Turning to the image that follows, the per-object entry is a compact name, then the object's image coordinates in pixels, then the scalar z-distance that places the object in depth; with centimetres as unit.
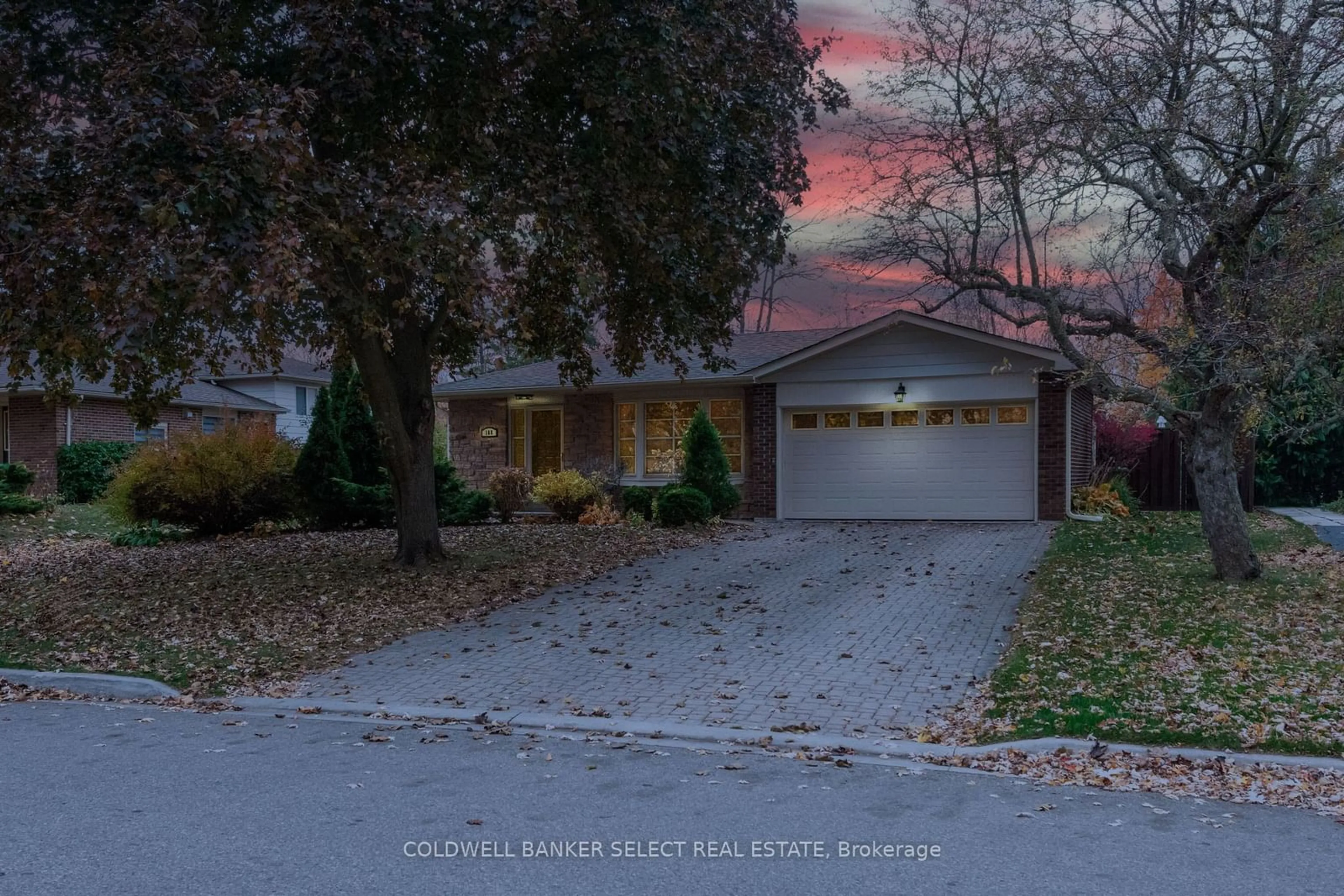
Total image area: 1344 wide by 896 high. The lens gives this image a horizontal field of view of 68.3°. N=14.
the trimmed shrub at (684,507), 1694
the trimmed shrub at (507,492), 1872
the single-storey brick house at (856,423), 1698
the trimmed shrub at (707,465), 1756
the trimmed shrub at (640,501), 1798
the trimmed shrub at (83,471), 2305
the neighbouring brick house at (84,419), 2334
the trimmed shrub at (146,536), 1612
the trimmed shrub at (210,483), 1617
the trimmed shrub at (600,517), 1761
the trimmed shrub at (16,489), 1878
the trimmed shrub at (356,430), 1717
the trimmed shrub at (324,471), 1669
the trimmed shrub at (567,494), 1802
